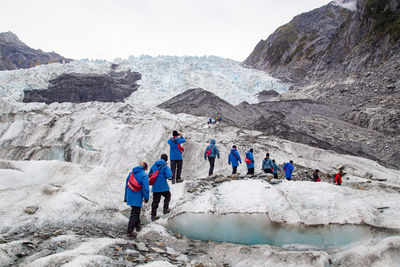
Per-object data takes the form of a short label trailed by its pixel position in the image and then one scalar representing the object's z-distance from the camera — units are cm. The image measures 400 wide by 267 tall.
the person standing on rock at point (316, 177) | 972
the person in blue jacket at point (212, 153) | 861
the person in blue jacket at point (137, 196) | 495
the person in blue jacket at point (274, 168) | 955
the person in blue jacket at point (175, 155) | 754
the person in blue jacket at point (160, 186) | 571
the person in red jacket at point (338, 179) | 970
